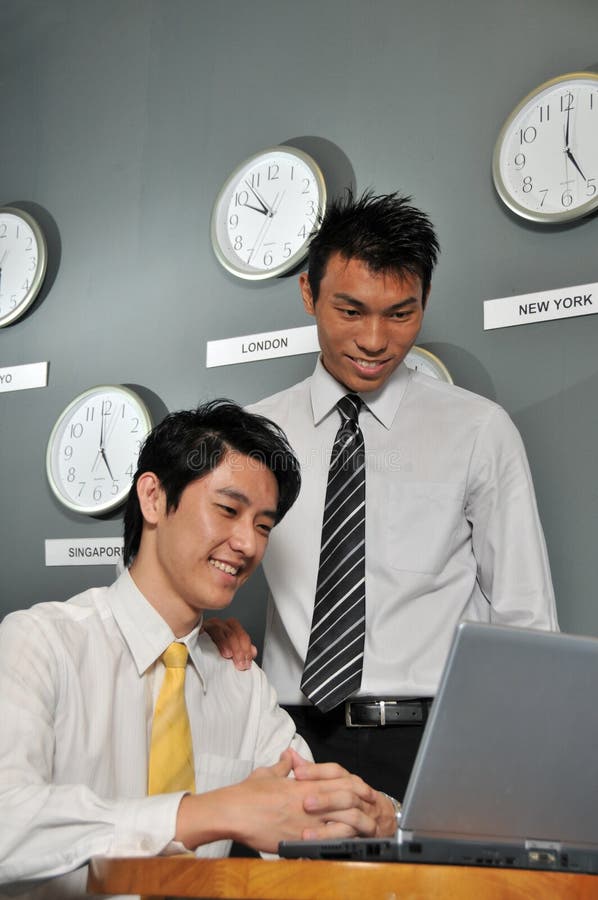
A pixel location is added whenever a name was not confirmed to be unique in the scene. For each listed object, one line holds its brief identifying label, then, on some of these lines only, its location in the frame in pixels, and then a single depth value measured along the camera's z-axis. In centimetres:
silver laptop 96
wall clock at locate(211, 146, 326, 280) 301
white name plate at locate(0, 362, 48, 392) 358
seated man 116
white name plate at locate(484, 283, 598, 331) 250
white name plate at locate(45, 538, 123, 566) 330
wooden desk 89
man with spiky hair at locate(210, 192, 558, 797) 211
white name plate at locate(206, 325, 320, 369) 296
